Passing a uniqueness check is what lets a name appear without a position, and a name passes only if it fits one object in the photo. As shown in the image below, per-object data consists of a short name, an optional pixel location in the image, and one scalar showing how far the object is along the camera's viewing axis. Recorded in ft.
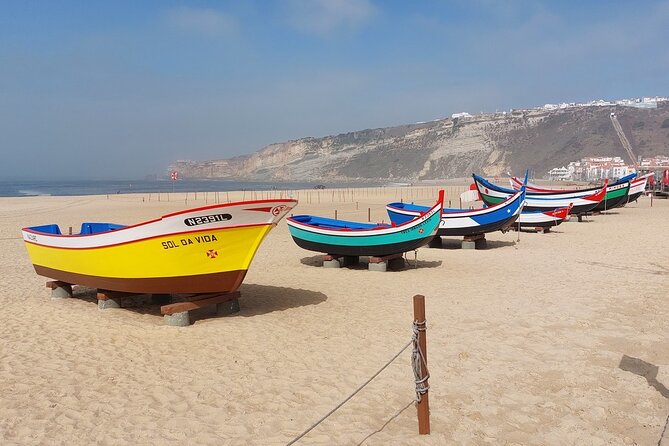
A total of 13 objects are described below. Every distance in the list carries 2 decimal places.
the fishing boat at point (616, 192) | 98.32
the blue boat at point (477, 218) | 54.65
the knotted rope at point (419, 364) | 15.71
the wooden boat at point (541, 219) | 69.10
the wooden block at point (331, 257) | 45.98
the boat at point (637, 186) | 112.16
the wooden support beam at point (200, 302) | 27.27
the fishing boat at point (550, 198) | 84.38
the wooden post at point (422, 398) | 15.79
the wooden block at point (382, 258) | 43.19
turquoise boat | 42.55
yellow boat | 26.71
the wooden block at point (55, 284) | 33.91
